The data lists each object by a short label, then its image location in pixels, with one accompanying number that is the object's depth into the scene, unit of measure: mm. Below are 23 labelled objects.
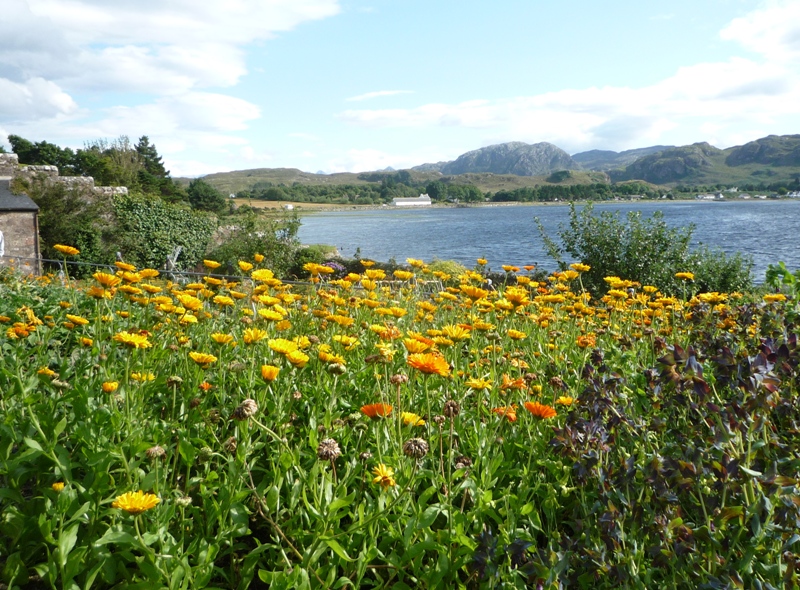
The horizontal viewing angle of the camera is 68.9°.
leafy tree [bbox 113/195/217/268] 21594
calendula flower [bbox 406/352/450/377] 1758
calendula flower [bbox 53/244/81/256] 3303
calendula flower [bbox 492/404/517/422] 2037
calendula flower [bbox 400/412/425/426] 1936
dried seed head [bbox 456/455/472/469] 1944
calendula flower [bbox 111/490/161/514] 1403
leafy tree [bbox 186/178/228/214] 45562
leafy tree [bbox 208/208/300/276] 18719
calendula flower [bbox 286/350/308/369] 1888
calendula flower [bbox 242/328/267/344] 2262
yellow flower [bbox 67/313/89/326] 2656
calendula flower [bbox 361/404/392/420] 1793
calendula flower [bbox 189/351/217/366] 2070
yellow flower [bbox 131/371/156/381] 2166
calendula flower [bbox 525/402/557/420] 1918
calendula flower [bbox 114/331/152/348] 1994
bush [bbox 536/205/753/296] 10992
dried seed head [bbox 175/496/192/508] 1641
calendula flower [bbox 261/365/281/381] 1779
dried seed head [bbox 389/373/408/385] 1966
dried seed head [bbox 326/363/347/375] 2025
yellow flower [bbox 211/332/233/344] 2223
